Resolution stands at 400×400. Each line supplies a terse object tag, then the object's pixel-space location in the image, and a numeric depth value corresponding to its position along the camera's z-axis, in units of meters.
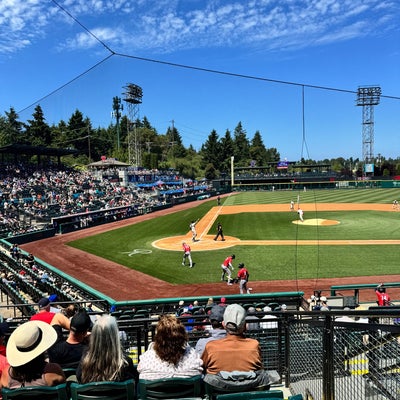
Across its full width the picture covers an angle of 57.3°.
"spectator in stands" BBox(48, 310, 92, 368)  3.91
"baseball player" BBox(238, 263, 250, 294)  14.84
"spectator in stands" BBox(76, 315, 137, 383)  3.10
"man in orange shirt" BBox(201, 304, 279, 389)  3.37
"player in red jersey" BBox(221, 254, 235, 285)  16.83
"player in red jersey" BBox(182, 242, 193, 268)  19.55
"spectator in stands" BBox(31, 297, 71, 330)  5.36
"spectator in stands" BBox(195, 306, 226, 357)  4.17
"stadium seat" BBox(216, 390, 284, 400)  2.87
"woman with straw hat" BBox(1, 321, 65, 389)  2.99
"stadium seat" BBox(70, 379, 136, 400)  3.00
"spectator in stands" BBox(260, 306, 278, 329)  7.58
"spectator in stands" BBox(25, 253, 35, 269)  18.91
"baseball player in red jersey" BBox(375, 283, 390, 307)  11.64
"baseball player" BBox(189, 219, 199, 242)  25.66
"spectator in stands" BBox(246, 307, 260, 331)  7.28
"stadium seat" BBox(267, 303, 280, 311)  10.99
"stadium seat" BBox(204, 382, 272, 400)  3.16
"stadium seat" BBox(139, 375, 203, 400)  3.16
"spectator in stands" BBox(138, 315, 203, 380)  3.31
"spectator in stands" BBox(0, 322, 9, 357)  3.93
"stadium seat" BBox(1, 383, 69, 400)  2.87
